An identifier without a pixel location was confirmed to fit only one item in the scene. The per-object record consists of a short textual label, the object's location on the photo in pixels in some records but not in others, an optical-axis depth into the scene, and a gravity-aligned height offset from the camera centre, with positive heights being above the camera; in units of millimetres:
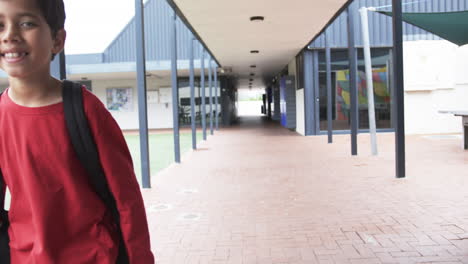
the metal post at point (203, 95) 14164 +762
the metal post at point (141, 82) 5855 +516
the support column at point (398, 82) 5938 +418
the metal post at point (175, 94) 8297 +485
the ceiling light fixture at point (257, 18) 8336 +1952
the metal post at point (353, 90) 8836 +482
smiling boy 1122 -120
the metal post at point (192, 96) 11047 +570
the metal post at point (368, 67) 8523 +930
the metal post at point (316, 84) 13655 +981
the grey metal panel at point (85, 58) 21562 +3203
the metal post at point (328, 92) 11664 +611
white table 9156 -340
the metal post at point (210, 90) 15953 +1025
